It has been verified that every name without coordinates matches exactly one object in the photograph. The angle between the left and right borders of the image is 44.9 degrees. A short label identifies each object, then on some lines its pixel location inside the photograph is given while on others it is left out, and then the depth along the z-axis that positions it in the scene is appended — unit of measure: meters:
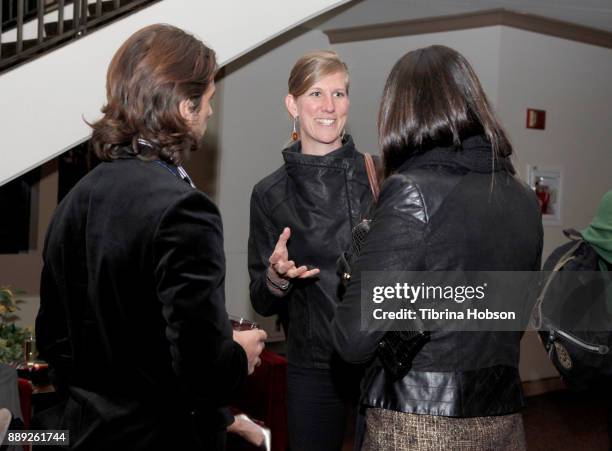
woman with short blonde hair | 2.29
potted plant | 3.82
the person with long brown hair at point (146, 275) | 1.40
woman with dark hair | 1.45
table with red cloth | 3.37
